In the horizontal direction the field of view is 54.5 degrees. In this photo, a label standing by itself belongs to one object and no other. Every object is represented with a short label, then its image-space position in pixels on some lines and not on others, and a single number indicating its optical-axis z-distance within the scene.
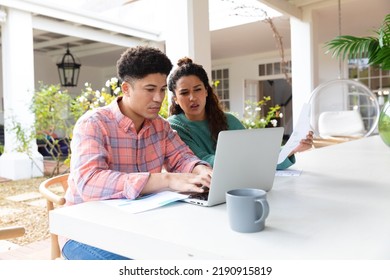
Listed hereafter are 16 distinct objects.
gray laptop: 0.95
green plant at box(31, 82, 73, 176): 5.64
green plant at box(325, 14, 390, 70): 1.91
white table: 0.70
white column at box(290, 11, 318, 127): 6.04
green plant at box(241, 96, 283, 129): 4.14
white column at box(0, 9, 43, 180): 5.82
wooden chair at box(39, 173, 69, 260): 1.39
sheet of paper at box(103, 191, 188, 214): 0.99
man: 1.14
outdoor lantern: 7.96
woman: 1.83
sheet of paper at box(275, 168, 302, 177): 1.45
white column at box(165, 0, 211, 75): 2.98
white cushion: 4.39
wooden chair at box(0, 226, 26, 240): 1.07
